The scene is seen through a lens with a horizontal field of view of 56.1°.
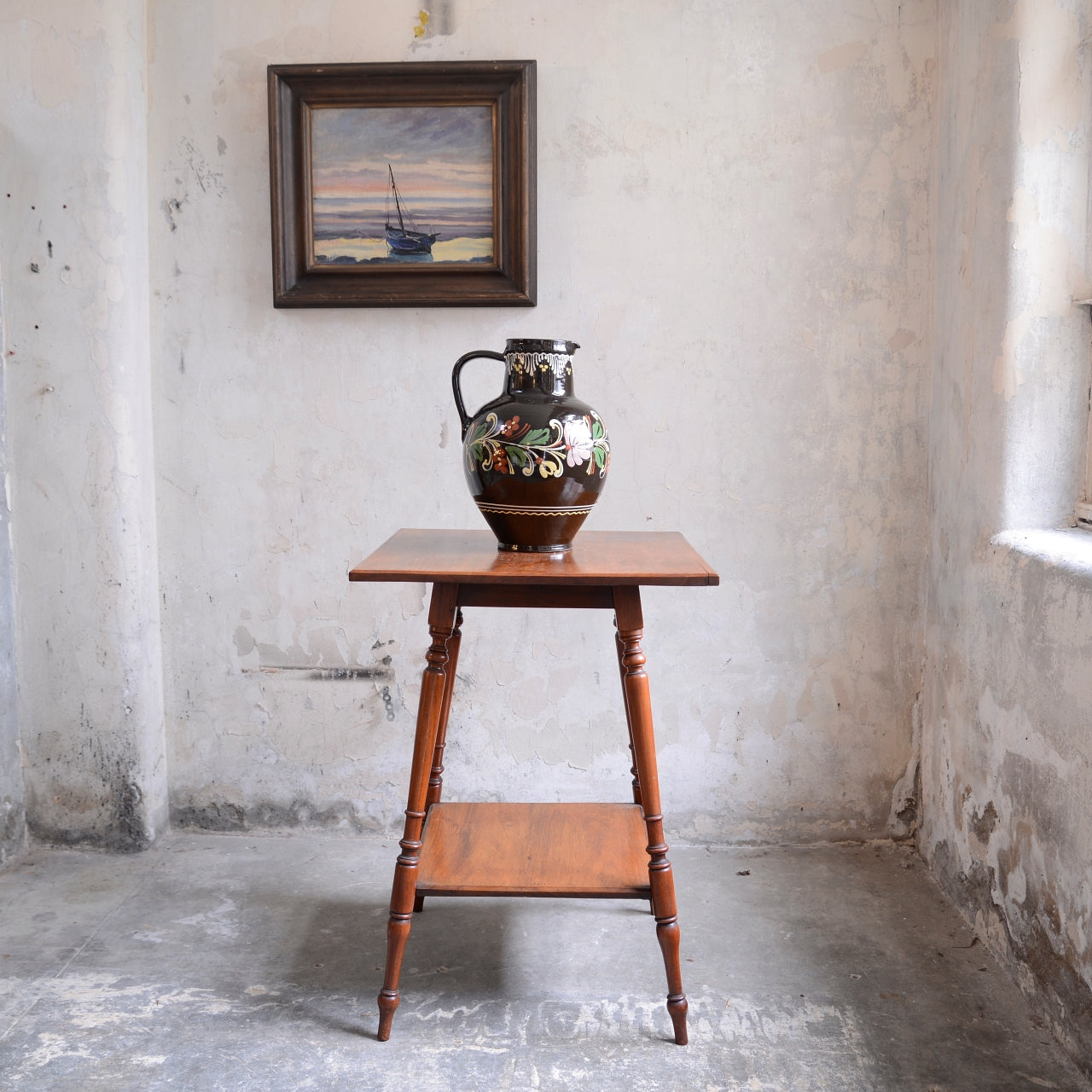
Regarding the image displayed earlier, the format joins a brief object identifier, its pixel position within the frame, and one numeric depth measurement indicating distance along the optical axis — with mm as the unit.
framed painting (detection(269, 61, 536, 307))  2391
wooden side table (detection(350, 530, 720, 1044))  1671
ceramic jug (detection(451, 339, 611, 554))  1746
